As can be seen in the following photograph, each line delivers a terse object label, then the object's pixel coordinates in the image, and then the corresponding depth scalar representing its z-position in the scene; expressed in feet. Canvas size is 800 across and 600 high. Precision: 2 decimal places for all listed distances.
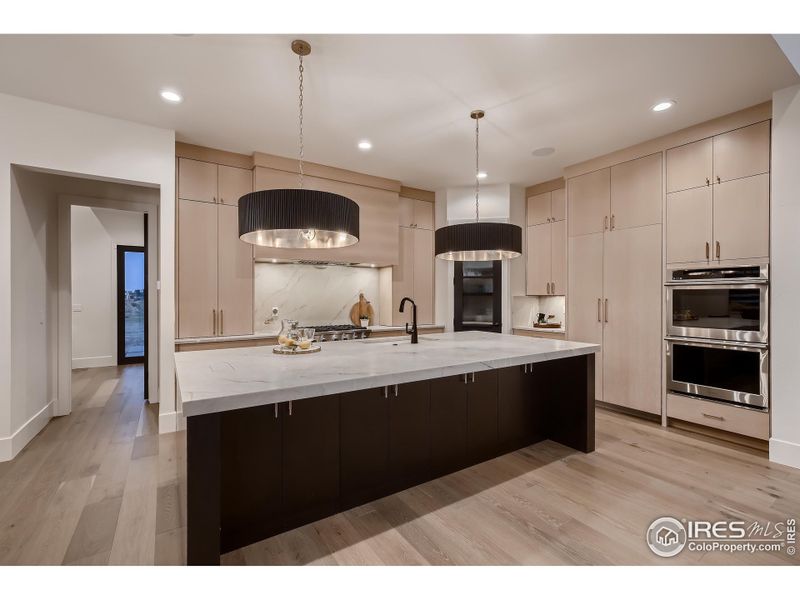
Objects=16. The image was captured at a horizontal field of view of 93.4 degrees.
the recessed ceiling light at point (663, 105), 9.19
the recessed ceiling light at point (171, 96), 8.73
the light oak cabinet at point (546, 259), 14.87
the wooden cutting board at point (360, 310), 15.26
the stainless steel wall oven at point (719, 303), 9.23
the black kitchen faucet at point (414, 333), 8.77
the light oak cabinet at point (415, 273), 15.79
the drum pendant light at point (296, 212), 5.87
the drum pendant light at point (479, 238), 8.36
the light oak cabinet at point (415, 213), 16.08
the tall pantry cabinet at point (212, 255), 11.50
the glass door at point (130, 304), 21.77
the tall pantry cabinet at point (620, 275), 11.38
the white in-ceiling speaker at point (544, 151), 12.15
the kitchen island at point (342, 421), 4.57
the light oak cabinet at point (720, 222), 9.28
